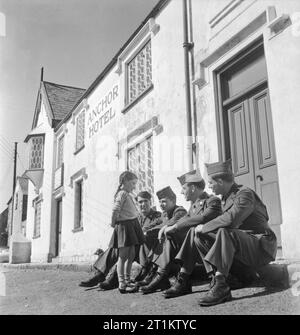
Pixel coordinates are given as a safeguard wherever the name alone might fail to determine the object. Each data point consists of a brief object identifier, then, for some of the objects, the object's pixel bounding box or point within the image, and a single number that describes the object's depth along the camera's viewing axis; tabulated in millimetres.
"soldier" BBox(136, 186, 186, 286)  4668
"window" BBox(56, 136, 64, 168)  14961
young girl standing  4512
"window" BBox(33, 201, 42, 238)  16891
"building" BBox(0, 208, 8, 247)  29812
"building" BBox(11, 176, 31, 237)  25234
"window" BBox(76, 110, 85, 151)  12617
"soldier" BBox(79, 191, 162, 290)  4821
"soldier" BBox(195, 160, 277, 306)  3242
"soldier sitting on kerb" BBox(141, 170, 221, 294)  3836
